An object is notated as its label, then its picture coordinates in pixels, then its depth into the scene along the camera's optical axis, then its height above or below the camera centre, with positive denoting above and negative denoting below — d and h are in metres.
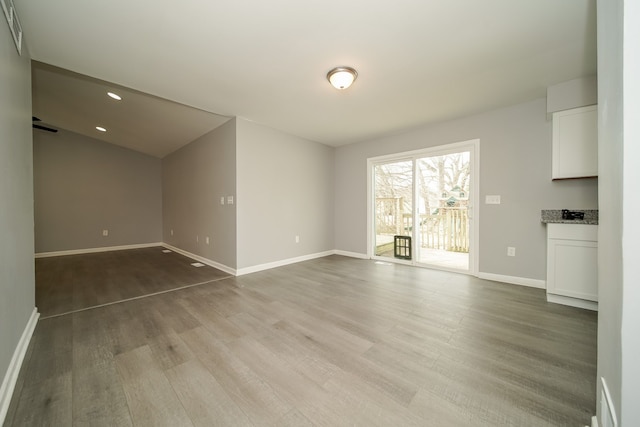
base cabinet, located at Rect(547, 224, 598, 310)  2.21 -0.56
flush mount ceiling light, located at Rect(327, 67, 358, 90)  2.23 +1.34
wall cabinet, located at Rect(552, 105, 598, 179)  2.41 +0.73
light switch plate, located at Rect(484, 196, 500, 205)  3.18 +0.14
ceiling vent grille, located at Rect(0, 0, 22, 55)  1.43 +1.30
